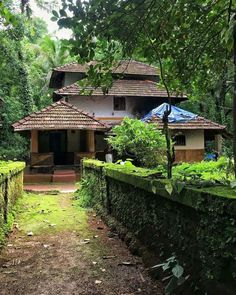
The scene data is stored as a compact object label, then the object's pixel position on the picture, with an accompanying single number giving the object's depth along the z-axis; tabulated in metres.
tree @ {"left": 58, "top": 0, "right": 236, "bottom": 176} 2.30
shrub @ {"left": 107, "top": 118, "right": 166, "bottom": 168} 7.24
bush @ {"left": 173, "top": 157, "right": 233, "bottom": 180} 5.48
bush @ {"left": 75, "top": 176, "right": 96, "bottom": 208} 6.66
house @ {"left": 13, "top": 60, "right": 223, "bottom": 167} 13.17
